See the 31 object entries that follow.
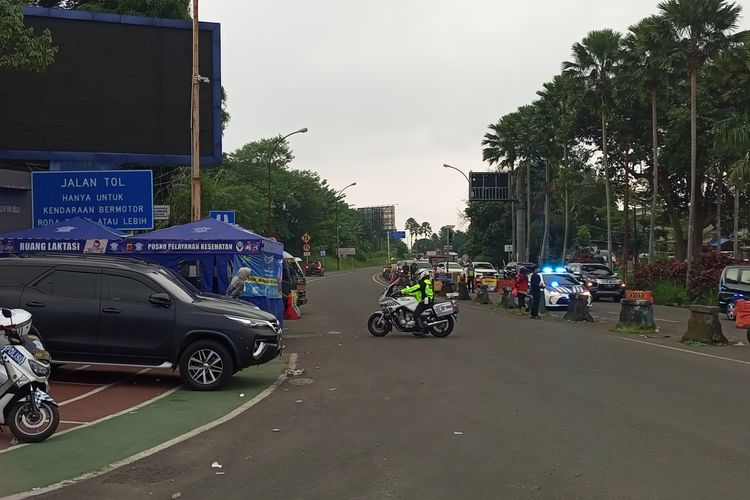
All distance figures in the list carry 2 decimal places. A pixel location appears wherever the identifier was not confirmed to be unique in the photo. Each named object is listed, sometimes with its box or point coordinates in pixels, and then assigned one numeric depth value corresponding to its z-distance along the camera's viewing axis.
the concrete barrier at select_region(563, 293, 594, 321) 22.30
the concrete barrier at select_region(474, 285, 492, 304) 31.80
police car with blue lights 25.36
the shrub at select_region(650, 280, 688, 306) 31.50
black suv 10.24
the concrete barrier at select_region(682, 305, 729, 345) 15.60
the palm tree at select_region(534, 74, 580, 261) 47.42
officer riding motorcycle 17.53
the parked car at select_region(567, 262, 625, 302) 33.66
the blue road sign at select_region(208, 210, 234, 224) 22.72
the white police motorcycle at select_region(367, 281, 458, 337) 17.58
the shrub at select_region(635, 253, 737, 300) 29.77
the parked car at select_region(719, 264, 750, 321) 21.67
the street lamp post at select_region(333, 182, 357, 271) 96.84
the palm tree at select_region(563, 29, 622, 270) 40.81
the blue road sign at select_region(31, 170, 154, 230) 19.11
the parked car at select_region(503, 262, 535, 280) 41.63
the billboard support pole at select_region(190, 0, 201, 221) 18.48
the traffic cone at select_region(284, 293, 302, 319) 24.03
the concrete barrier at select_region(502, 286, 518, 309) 27.73
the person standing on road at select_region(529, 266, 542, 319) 23.45
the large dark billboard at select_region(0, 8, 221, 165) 19.83
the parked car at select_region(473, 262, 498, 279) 46.79
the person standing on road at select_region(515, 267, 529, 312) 25.48
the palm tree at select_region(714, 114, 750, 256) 23.16
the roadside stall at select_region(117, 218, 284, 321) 15.79
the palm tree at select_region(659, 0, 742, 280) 30.00
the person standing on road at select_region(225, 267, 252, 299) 14.55
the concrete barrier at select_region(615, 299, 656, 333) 18.53
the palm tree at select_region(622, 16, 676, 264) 31.48
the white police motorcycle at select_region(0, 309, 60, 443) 7.06
